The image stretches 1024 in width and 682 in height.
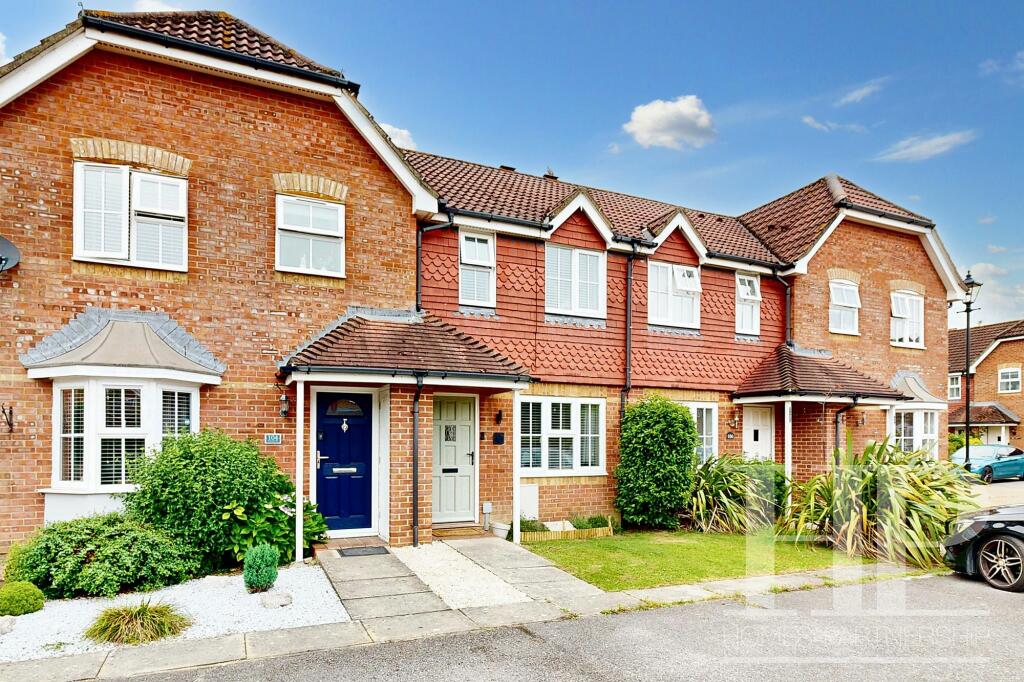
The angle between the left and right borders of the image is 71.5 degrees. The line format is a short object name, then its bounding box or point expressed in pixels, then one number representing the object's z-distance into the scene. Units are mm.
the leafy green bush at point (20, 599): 7434
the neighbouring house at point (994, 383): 33084
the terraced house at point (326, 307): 9641
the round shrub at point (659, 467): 13227
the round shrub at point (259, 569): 8242
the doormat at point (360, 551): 10312
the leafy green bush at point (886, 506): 11070
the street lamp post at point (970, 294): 19794
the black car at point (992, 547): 9352
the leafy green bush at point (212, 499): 9047
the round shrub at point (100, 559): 8102
